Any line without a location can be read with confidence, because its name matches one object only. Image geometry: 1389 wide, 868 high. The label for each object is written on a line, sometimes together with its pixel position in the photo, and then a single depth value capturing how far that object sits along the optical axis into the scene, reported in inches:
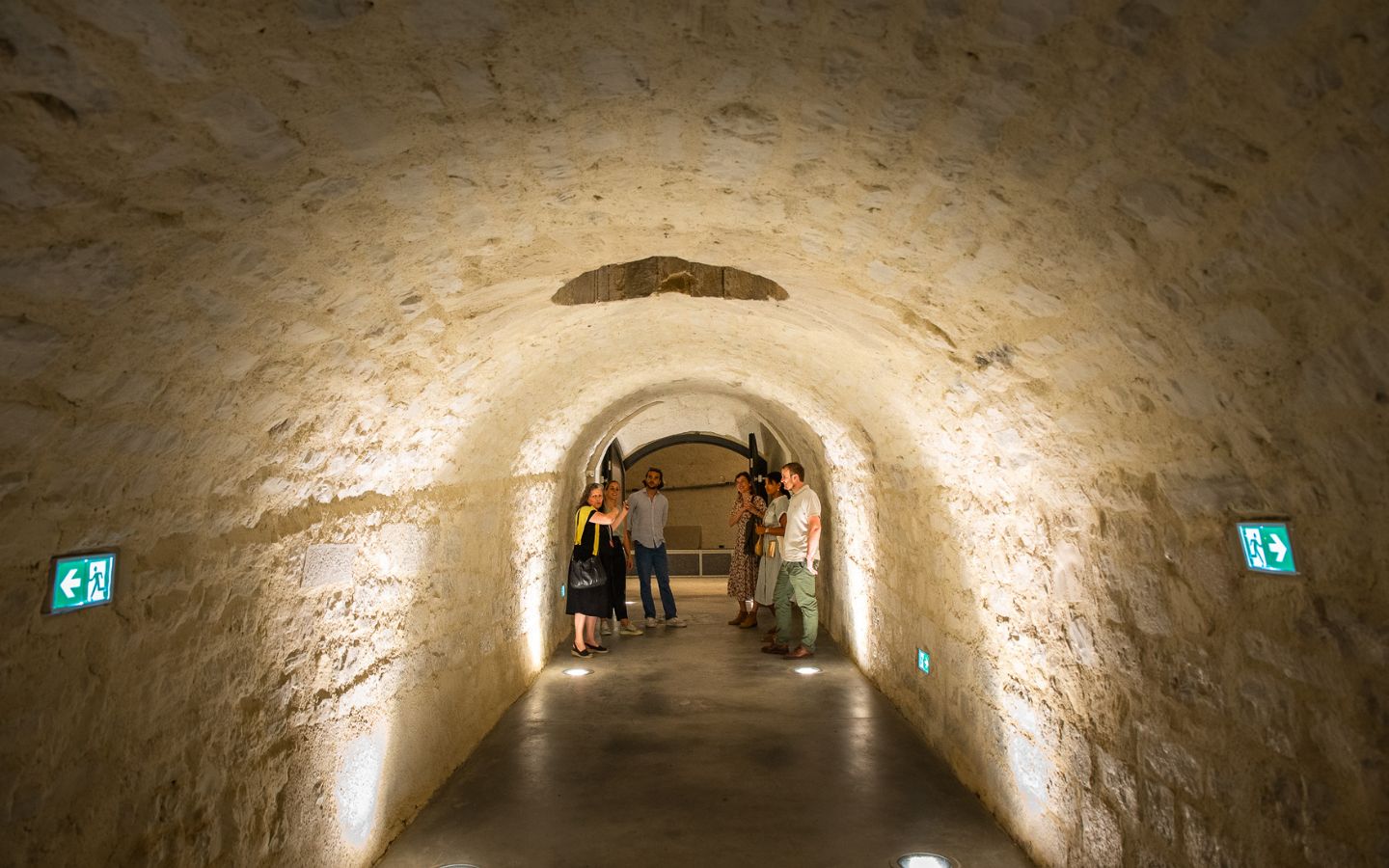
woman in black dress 261.1
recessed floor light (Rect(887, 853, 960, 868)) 126.0
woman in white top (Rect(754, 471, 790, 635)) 303.6
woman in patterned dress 334.0
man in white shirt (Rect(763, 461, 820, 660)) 254.8
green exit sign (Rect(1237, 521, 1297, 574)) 71.9
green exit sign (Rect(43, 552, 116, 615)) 68.9
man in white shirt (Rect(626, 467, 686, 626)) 338.6
